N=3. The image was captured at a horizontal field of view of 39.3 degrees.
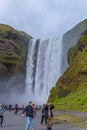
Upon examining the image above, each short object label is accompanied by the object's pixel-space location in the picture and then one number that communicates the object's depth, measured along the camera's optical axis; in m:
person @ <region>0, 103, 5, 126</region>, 10.58
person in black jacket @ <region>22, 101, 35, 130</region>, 7.98
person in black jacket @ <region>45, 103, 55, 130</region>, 8.47
